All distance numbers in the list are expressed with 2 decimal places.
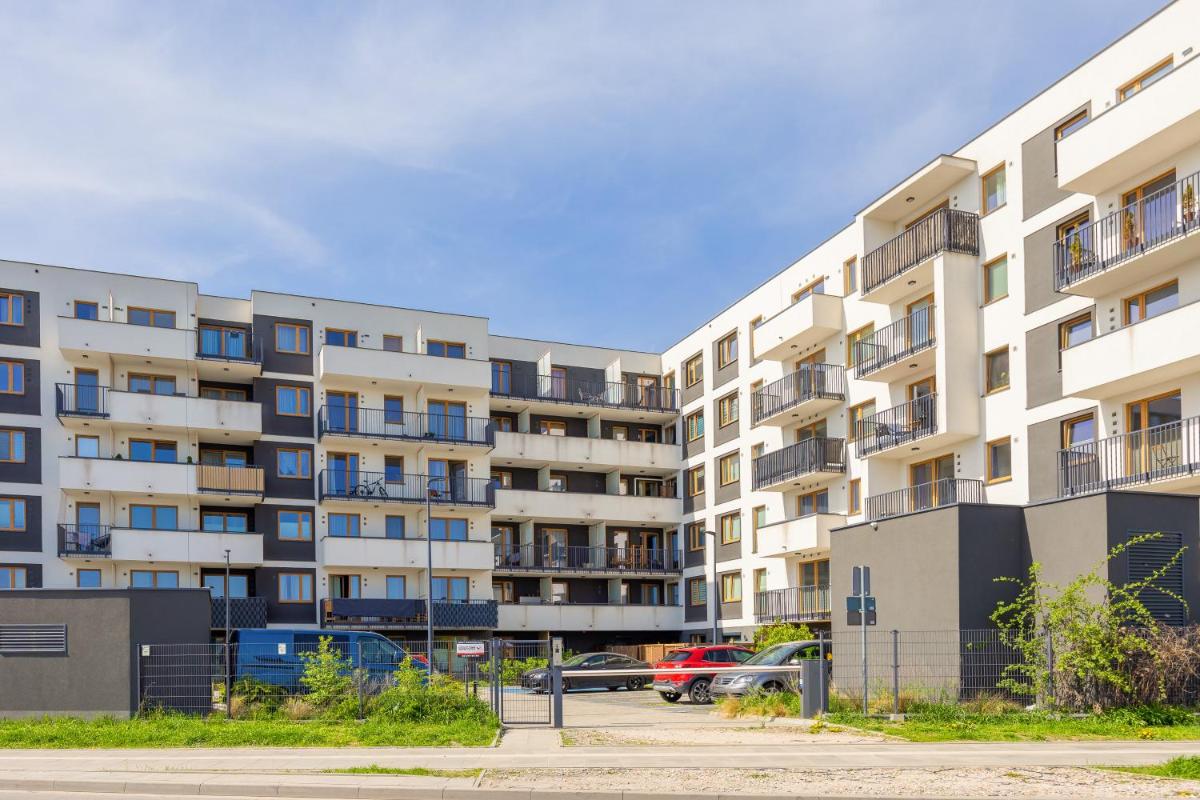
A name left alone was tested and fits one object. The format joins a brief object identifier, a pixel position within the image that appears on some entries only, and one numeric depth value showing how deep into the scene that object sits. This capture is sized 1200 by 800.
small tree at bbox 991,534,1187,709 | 21.16
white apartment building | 27.20
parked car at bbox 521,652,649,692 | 38.38
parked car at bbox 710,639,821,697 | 26.00
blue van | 22.52
